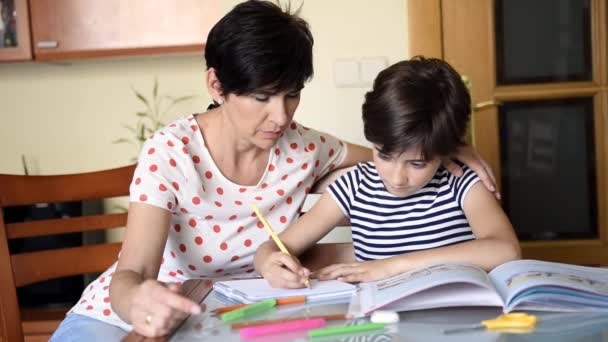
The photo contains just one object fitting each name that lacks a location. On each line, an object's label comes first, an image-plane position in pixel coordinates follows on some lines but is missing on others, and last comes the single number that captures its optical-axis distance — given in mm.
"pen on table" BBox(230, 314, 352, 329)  899
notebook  1039
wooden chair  1438
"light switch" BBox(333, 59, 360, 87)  2516
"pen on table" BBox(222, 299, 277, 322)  938
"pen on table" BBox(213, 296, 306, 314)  986
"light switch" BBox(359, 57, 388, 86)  2504
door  2561
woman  1310
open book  904
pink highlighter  851
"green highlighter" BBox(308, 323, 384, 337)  839
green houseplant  3088
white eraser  880
